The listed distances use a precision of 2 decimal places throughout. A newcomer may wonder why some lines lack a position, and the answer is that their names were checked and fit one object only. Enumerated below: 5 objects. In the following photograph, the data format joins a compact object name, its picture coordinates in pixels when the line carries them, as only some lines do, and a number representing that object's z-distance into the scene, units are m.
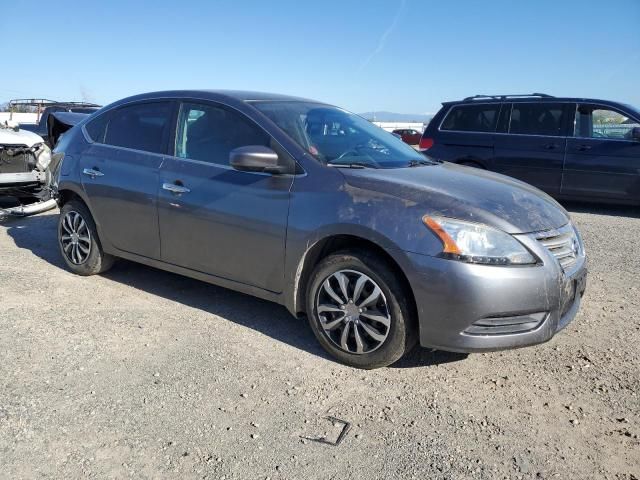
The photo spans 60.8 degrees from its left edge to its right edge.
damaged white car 7.45
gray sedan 3.03
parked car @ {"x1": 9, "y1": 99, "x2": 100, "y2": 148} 12.48
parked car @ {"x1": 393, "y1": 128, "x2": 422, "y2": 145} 31.86
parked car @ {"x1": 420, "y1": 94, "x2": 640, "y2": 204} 8.23
